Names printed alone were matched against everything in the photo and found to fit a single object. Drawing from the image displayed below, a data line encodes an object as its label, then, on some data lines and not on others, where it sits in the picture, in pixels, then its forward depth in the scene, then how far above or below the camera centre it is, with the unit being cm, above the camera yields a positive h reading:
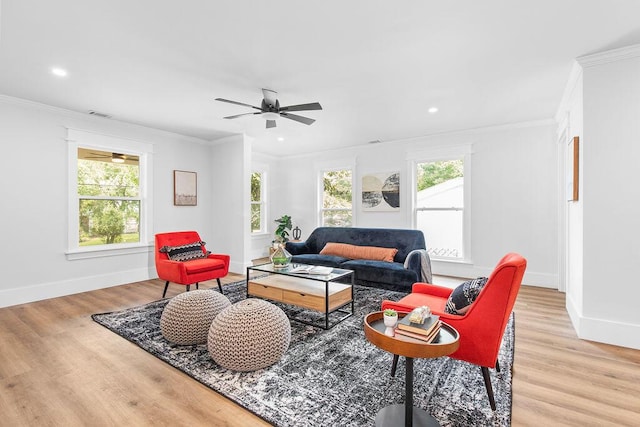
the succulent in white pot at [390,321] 162 -58
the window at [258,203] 750 +25
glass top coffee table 312 -85
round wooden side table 148 -68
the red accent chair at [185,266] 389 -71
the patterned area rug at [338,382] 180 -118
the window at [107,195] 442 +28
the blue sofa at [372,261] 421 -70
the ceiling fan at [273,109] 344 +119
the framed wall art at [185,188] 561 +47
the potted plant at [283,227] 741 -35
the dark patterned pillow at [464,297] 200 -56
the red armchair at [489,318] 175 -64
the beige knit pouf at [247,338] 221 -93
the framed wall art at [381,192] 615 +45
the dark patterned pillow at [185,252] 424 -55
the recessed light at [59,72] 307 +145
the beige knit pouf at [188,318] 265 -93
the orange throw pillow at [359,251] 480 -64
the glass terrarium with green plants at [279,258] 393 -58
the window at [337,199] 691 +33
